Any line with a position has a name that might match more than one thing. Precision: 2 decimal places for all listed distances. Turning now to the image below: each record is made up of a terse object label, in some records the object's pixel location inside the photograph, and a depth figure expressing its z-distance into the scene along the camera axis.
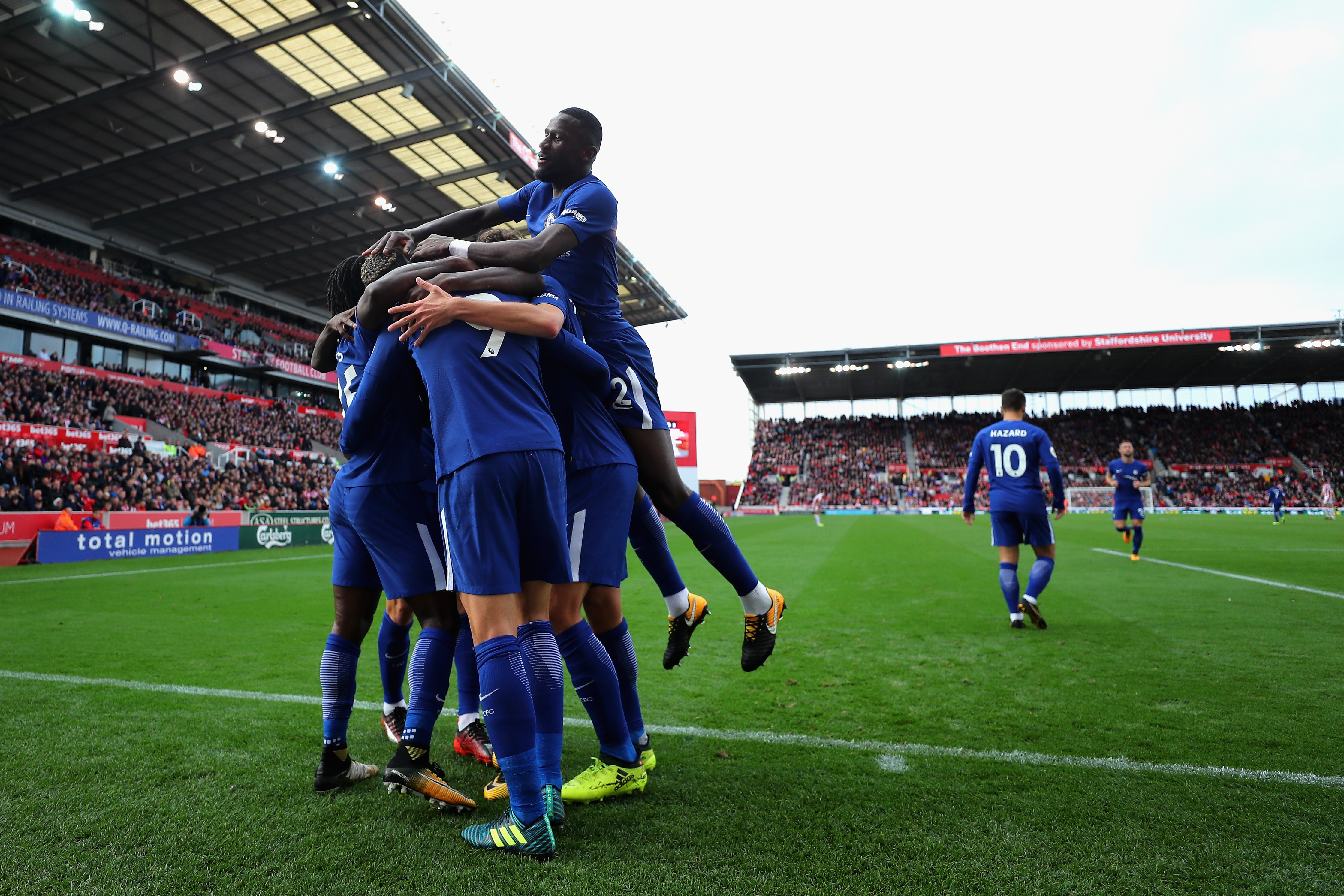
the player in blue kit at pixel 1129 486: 10.94
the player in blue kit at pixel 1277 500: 22.81
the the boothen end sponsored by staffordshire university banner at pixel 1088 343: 35.56
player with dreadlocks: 2.40
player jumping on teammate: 2.67
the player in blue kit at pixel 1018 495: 5.47
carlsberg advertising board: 16.08
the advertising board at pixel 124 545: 12.33
